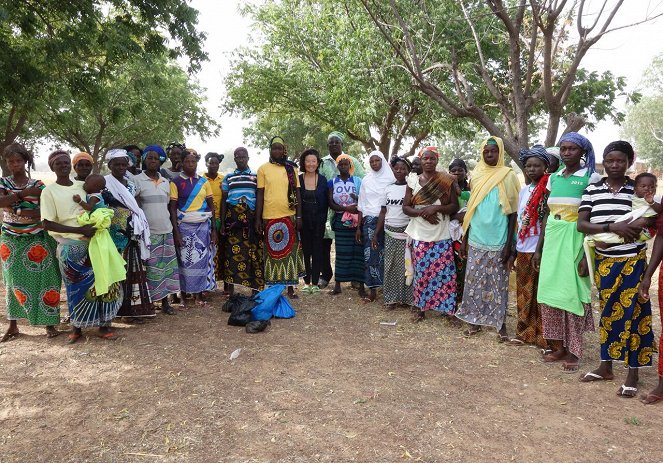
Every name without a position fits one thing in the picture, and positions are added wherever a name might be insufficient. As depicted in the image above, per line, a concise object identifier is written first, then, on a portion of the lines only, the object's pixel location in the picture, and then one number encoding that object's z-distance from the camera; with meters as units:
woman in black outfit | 6.48
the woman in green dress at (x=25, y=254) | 4.46
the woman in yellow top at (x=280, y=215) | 6.03
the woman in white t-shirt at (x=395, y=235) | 5.73
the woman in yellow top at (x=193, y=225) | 5.69
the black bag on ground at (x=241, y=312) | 5.23
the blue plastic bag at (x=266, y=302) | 5.26
